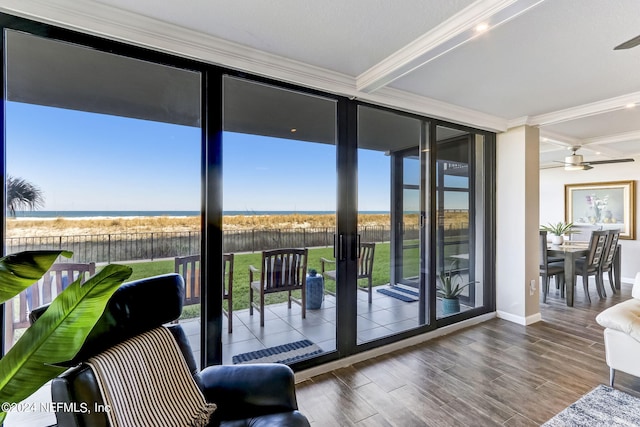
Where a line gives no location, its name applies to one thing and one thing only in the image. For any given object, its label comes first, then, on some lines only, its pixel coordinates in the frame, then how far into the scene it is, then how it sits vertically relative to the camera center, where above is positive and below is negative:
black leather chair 1.37 -0.83
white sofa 2.30 -0.99
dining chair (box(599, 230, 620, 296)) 4.85 -0.68
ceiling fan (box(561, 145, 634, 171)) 4.84 +0.80
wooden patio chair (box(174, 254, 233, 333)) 2.26 -0.45
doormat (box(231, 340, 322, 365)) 2.67 -1.28
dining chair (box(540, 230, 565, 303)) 4.71 -0.87
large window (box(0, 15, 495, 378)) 1.93 +0.18
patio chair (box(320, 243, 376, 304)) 3.00 -0.55
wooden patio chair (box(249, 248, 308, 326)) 2.91 -0.61
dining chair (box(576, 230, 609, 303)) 4.59 -0.76
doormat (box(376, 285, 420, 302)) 3.62 -0.95
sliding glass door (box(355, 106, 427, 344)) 3.15 -0.12
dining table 4.49 -0.67
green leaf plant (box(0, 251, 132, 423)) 0.90 -0.35
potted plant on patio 3.70 -0.95
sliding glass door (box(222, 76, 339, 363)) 2.59 -0.01
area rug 2.02 -1.39
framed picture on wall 5.90 +0.14
